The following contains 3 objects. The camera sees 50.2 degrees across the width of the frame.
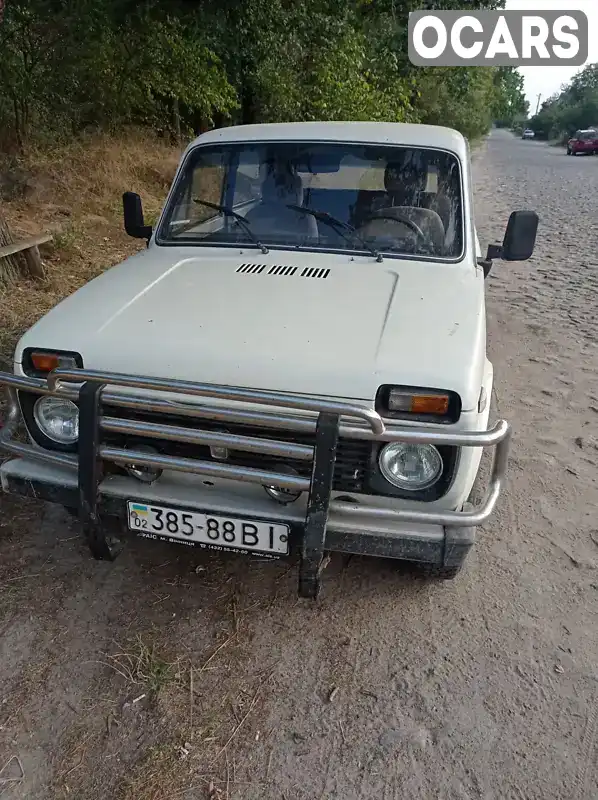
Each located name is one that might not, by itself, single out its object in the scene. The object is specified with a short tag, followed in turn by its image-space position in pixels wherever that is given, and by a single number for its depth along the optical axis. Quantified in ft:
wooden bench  21.52
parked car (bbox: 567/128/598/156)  126.93
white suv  7.27
